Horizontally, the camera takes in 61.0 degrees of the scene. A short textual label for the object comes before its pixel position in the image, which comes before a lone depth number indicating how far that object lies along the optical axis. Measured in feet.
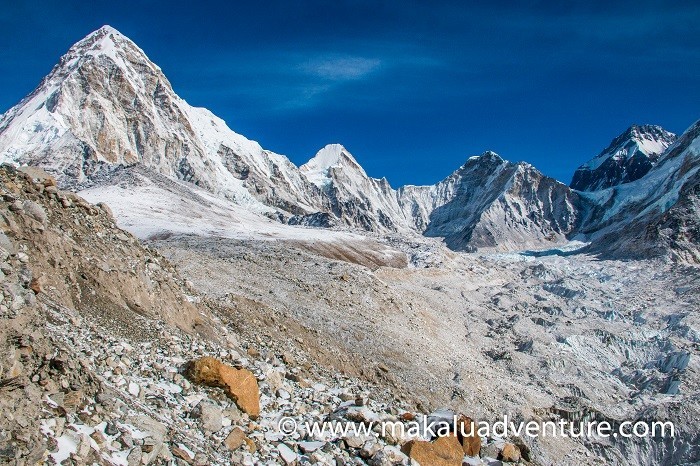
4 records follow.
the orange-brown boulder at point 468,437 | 44.60
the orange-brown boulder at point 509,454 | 47.19
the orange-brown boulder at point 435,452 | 40.63
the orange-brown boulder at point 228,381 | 40.78
